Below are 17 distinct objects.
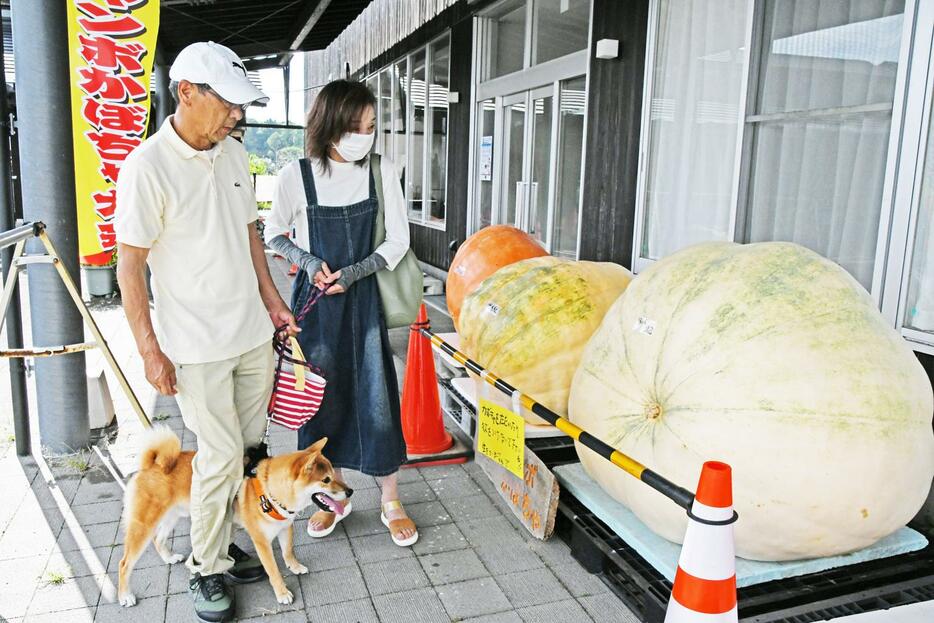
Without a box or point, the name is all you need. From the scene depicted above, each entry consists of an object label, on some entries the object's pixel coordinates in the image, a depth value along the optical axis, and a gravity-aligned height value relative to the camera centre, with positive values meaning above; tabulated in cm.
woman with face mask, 322 -48
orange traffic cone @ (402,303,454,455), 445 -146
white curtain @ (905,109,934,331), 332 -39
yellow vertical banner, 415 +32
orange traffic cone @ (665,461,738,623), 181 -95
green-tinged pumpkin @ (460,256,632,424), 383 -84
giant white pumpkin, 239 -78
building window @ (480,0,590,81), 703 +141
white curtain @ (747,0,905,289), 364 +26
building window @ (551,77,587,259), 689 +2
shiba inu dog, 285 -131
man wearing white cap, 251 -45
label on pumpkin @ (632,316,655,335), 286 -61
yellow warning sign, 324 -122
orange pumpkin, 583 -73
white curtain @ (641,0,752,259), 473 +33
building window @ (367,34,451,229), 1109 +67
